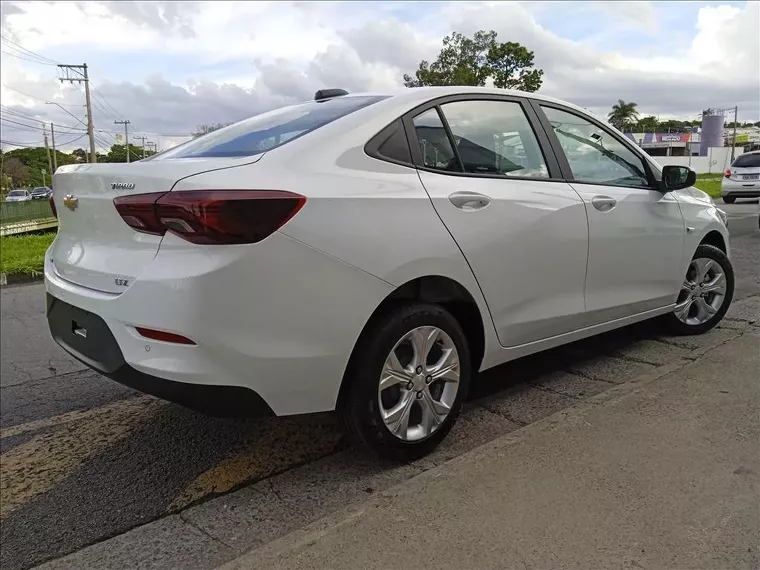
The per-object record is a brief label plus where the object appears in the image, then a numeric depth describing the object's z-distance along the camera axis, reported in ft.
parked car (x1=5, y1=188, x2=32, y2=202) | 178.64
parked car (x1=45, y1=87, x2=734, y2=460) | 7.29
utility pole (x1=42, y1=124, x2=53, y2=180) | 261.65
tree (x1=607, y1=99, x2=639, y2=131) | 262.26
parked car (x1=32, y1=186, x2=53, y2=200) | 178.48
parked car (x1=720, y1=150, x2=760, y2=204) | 58.62
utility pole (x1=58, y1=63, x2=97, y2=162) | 173.88
